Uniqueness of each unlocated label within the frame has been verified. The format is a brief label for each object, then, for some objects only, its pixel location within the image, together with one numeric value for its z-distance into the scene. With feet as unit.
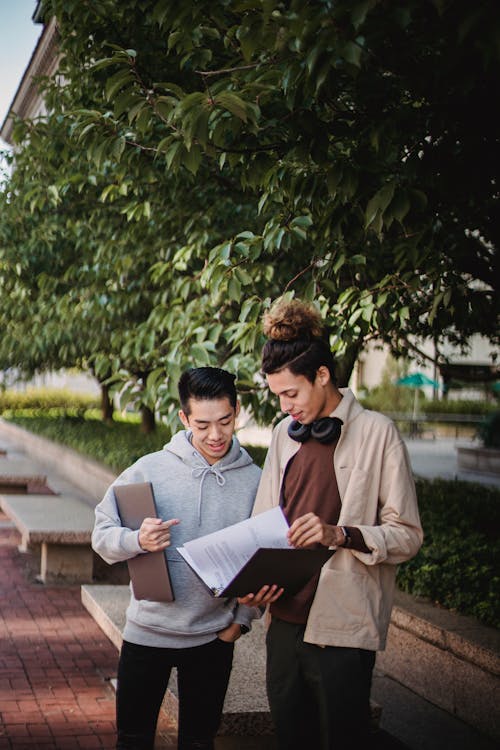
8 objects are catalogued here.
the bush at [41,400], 124.98
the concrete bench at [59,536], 27.99
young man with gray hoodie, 11.51
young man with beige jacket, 10.40
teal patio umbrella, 117.19
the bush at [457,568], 19.12
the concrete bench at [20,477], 42.63
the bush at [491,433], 76.95
